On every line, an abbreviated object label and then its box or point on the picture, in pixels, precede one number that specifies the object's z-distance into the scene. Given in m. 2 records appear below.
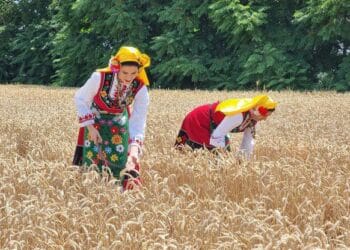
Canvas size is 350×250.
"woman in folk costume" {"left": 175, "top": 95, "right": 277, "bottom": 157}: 10.97
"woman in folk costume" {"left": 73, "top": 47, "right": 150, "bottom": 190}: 9.30
